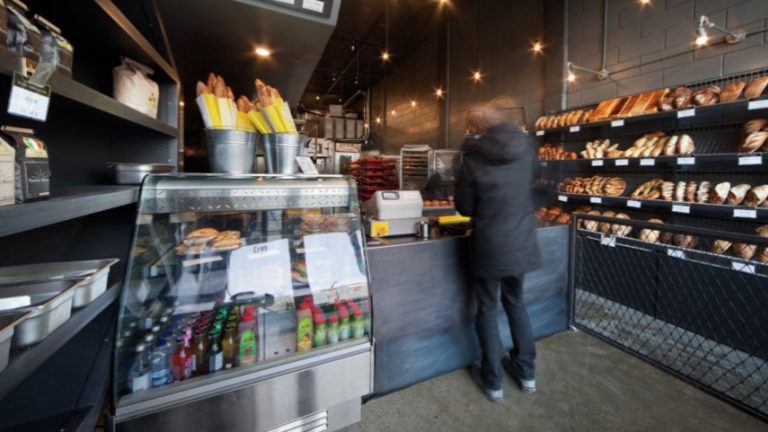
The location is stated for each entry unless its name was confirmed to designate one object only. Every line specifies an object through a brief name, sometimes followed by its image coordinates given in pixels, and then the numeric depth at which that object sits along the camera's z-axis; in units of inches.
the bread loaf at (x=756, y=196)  98.2
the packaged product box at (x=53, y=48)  36.7
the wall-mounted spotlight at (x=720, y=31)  105.5
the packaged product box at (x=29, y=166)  27.7
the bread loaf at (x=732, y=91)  102.7
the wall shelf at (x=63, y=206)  24.5
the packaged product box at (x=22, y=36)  29.9
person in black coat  72.4
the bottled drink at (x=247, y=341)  50.6
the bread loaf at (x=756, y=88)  98.2
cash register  81.1
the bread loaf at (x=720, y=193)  106.0
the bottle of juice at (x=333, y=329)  56.7
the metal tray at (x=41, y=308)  27.1
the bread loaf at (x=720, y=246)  106.7
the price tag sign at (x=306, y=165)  59.7
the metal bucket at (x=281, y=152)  55.6
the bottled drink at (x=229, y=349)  51.3
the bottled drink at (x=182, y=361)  46.9
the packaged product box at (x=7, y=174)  25.4
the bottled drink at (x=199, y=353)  49.1
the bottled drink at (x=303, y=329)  54.4
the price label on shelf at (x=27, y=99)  26.9
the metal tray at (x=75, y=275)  36.4
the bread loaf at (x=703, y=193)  111.3
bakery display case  45.1
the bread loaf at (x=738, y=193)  102.8
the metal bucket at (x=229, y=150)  52.1
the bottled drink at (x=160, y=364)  44.9
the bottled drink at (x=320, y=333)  55.6
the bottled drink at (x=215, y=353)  48.9
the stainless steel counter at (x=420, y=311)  76.1
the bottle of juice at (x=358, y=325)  58.6
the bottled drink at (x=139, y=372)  43.5
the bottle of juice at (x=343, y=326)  57.6
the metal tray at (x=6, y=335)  23.4
